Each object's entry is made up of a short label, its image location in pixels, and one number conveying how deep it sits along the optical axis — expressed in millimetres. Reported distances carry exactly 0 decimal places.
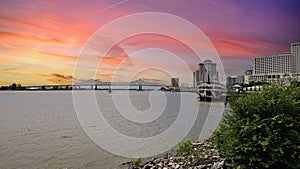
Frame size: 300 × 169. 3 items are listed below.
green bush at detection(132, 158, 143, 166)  8375
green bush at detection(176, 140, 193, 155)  7661
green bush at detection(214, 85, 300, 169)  4746
